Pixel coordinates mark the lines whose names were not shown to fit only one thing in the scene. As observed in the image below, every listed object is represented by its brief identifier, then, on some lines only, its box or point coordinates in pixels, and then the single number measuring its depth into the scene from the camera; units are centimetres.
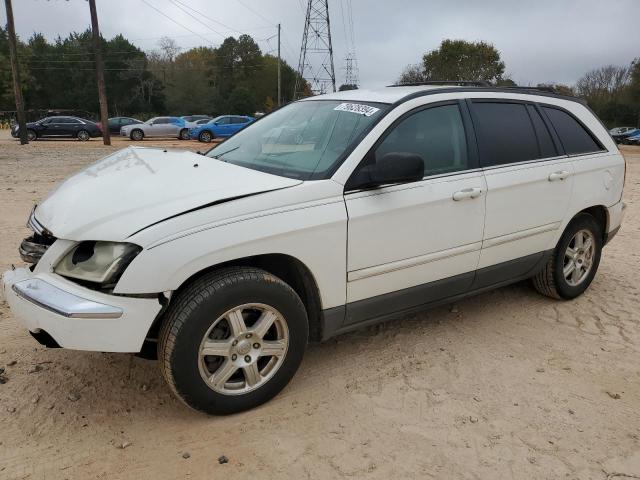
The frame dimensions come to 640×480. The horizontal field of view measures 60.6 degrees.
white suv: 260
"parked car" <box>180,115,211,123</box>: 3101
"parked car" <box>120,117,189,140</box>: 2917
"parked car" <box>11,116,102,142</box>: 2839
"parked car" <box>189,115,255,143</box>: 2769
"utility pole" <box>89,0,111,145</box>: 2315
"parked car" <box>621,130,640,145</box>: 3859
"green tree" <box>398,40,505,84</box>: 5547
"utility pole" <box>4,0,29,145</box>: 2227
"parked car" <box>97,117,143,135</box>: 3266
